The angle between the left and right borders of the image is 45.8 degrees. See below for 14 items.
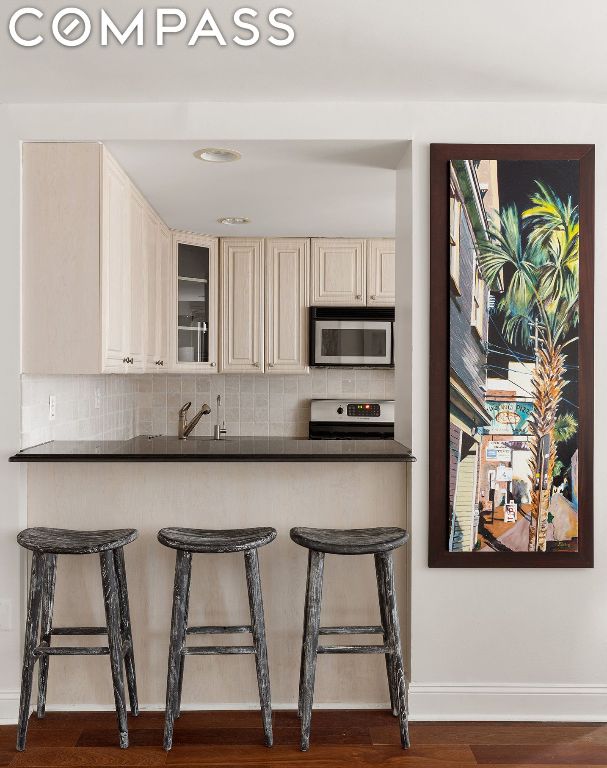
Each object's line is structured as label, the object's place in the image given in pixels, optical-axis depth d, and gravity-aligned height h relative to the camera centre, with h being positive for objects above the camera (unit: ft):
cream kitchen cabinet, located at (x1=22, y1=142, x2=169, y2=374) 9.25 +1.52
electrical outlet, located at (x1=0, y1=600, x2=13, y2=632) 9.09 -3.04
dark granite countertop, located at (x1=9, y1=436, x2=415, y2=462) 8.82 -0.97
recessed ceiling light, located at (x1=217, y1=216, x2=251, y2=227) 13.75 +3.04
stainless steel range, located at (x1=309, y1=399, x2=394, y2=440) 16.67 -1.00
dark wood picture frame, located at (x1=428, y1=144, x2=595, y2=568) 9.19 +0.25
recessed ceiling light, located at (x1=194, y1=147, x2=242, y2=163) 9.68 +3.04
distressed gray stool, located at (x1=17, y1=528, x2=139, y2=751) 8.27 -2.69
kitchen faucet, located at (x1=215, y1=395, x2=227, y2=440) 16.56 -1.25
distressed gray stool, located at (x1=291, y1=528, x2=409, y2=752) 8.32 -2.84
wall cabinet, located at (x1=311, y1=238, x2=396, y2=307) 15.76 +2.33
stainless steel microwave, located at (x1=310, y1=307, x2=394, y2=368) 15.69 +0.87
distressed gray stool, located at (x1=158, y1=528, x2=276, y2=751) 8.29 -2.85
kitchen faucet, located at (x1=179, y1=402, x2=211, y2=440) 15.19 -1.01
